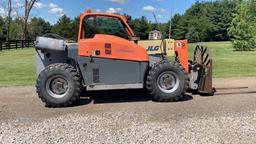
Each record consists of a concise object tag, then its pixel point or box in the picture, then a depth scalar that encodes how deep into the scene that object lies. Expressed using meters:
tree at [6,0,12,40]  25.57
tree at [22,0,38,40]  25.09
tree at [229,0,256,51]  17.44
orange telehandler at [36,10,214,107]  4.27
